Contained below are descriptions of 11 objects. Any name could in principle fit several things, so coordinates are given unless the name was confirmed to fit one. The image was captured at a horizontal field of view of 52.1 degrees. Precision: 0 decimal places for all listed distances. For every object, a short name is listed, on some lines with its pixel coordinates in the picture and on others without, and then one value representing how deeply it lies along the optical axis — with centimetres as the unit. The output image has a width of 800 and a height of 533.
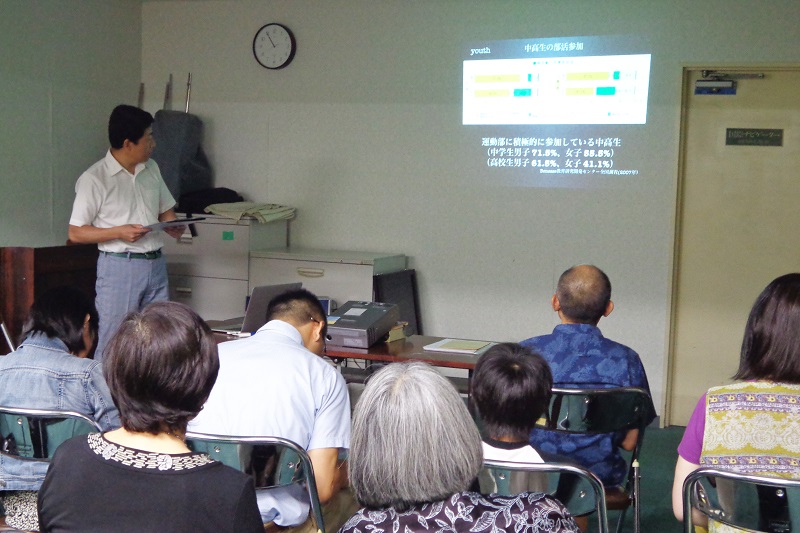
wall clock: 564
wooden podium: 439
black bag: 559
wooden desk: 318
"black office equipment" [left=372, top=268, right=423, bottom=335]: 512
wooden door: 466
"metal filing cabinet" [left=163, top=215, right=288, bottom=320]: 540
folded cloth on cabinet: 539
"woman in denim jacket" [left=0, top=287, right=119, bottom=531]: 219
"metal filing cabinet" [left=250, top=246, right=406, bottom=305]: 511
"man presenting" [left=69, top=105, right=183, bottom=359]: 404
